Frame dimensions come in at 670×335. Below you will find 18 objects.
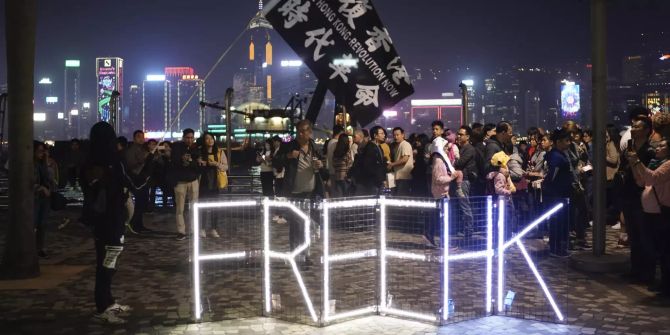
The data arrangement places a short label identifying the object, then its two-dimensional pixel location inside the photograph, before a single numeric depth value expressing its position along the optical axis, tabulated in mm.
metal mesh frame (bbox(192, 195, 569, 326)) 5578
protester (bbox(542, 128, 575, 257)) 9211
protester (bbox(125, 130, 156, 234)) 11648
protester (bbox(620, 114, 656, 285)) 7211
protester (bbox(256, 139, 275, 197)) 13617
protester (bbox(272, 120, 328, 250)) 8531
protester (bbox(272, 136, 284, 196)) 12808
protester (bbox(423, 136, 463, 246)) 9531
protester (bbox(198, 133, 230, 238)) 10797
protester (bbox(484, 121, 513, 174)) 10062
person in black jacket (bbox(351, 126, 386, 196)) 11023
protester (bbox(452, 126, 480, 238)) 9930
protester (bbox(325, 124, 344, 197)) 11720
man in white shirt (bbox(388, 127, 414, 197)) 11805
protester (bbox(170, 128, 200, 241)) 10586
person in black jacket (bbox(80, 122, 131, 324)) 5840
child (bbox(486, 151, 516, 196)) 9430
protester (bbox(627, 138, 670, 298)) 6504
